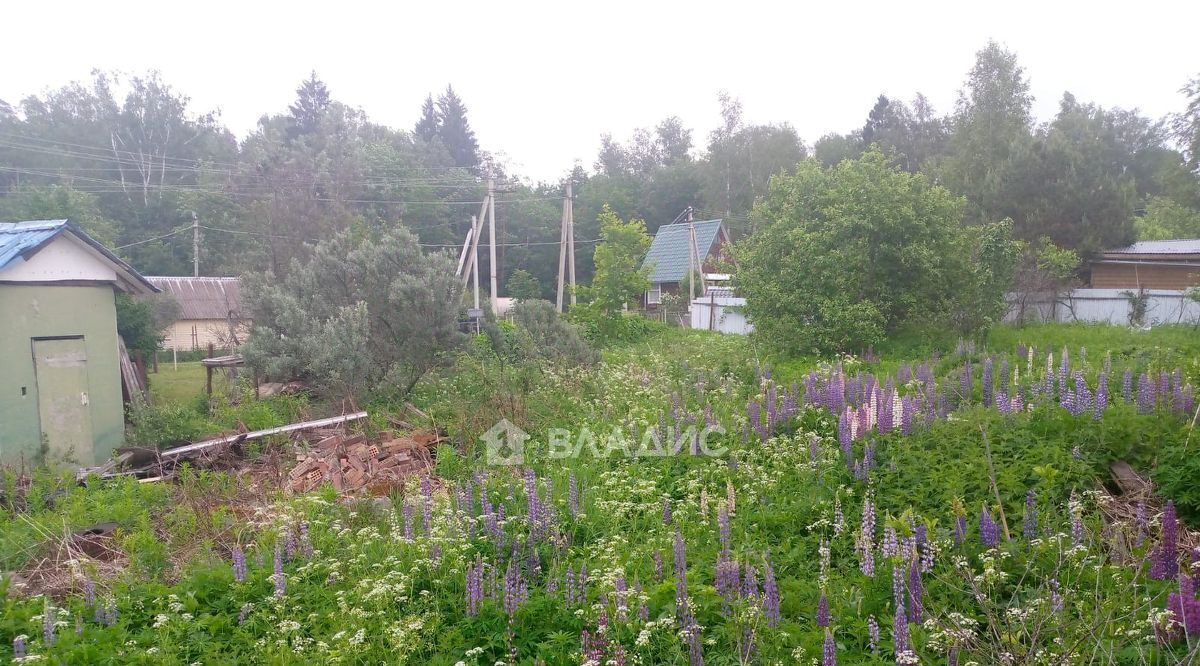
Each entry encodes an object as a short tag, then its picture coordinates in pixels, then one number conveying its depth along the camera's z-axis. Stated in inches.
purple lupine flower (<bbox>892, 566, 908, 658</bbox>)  127.3
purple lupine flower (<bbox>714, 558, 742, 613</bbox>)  170.7
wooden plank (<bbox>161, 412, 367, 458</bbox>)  387.9
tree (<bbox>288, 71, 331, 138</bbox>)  1689.2
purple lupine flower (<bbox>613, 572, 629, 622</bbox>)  155.6
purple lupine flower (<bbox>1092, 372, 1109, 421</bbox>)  237.3
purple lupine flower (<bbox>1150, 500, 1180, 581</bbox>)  158.4
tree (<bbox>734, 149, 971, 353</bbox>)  576.1
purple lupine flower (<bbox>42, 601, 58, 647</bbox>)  167.3
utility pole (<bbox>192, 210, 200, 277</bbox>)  1353.3
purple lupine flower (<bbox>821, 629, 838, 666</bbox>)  128.3
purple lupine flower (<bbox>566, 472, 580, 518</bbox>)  231.9
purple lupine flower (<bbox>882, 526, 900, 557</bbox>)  167.1
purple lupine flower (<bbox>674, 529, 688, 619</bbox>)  160.1
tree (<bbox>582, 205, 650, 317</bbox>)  996.6
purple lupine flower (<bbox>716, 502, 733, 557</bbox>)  196.2
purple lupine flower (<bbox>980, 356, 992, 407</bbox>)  299.3
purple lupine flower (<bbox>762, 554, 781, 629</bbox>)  156.2
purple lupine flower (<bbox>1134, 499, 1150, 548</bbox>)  169.5
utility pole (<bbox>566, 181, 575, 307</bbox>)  1005.8
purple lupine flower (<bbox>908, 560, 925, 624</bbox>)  153.3
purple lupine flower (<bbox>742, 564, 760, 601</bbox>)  160.2
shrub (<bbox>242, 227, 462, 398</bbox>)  488.3
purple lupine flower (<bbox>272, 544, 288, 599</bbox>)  183.1
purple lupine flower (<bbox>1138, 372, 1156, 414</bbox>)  246.2
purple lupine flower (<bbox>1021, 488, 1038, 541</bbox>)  180.1
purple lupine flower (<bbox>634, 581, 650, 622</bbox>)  159.8
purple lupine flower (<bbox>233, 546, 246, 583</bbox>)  199.0
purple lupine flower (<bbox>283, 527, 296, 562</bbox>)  215.9
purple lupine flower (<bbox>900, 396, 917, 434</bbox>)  251.9
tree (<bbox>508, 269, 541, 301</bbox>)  1497.3
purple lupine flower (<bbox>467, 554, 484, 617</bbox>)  174.4
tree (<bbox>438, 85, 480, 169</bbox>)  2169.0
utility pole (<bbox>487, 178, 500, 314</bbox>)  861.8
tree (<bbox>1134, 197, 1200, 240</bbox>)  1230.9
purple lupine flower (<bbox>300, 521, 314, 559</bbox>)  213.3
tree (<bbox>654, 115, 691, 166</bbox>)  2263.8
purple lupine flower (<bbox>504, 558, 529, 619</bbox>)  168.6
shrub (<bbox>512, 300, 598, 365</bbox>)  578.6
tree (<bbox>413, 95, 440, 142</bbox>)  2172.7
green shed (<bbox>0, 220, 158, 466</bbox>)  396.1
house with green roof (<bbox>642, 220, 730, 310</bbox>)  1357.0
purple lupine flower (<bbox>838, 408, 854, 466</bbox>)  238.7
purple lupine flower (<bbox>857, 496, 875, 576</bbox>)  168.7
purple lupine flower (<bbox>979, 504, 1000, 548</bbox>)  177.0
